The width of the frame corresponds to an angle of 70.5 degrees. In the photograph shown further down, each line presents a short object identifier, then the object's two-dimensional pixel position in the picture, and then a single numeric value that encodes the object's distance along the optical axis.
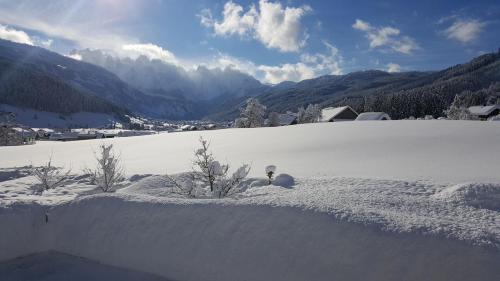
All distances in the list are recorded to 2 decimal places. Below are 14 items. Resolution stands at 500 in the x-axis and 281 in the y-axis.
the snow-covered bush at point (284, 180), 7.55
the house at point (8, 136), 44.12
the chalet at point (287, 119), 72.62
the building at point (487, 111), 75.94
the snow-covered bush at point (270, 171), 7.96
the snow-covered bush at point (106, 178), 9.03
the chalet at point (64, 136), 83.00
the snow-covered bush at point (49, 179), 9.80
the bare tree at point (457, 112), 52.50
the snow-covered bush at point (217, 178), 7.58
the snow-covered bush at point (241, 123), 54.31
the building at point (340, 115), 60.34
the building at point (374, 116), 54.34
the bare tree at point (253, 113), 52.81
